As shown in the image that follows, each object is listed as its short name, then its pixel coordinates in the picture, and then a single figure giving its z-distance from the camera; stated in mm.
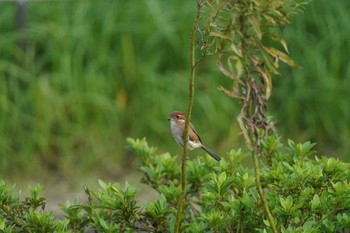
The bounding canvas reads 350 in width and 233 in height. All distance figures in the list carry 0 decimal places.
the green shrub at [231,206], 6473
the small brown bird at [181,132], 7836
